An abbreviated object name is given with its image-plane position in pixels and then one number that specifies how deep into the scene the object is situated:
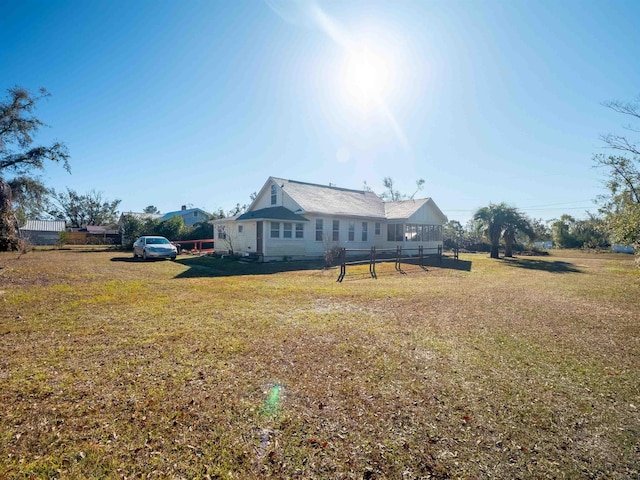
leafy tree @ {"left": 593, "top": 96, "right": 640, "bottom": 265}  12.06
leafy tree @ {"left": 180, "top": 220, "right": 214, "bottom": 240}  35.94
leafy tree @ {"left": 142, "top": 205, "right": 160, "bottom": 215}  97.99
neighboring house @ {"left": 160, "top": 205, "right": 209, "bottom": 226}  52.22
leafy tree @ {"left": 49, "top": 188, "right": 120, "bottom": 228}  64.94
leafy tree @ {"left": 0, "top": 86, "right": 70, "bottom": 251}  25.41
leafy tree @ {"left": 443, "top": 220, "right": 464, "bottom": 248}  37.66
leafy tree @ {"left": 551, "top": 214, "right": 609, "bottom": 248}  43.28
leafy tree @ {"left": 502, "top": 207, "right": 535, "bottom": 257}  27.11
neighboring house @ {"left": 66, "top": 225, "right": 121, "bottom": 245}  41.58
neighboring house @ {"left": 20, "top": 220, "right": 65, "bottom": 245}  48.91
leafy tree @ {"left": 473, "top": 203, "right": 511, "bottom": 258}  27.22
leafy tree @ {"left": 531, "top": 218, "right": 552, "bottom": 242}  45.69
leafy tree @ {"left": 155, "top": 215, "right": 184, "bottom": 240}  34.28
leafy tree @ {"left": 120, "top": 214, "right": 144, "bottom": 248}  34.28
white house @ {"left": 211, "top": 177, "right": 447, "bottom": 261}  20.79
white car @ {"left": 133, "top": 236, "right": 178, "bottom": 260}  21.05
